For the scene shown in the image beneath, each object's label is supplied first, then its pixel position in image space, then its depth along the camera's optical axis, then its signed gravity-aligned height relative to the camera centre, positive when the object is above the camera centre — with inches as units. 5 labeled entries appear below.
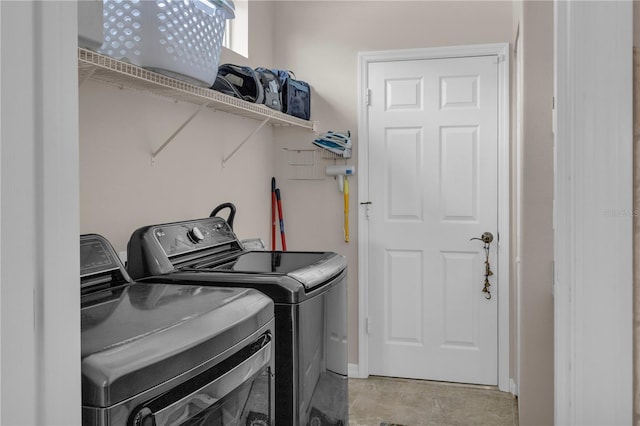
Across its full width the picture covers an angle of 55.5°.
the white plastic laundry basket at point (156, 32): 76.7 +21.7
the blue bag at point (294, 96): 136.7 +24.3
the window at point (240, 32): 141.0 +39.2
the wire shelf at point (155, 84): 69.1 +16.3
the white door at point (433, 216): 145.1 -4.0
